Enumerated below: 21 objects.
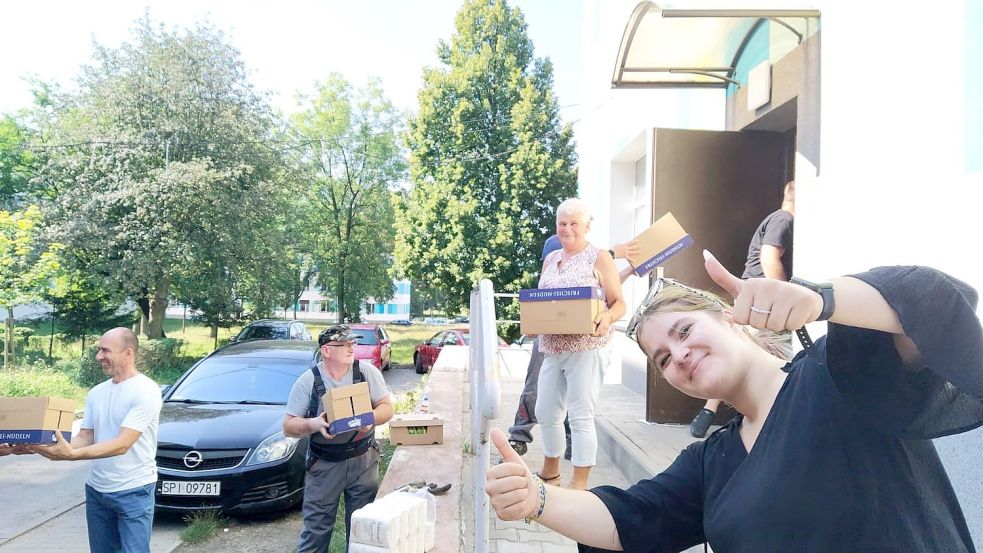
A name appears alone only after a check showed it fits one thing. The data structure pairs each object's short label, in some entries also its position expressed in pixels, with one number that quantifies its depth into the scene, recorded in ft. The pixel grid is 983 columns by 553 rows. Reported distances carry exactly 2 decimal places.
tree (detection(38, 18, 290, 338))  58.03
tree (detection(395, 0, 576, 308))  77.97
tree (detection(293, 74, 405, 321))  120.57
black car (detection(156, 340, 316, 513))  17.94
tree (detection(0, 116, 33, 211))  85.39
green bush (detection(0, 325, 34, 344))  63.77
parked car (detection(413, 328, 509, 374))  61.82
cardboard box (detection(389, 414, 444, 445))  17.46
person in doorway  13.84
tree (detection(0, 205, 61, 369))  44.04
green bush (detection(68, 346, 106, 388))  47.85
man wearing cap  12.21
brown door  17.21
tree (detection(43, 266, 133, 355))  64.85
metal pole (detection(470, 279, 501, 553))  6.68
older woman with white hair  12.44
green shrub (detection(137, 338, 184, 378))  54.34
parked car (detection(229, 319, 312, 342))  54.39
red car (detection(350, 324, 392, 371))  55.57
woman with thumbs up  3.43
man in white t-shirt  11.83
